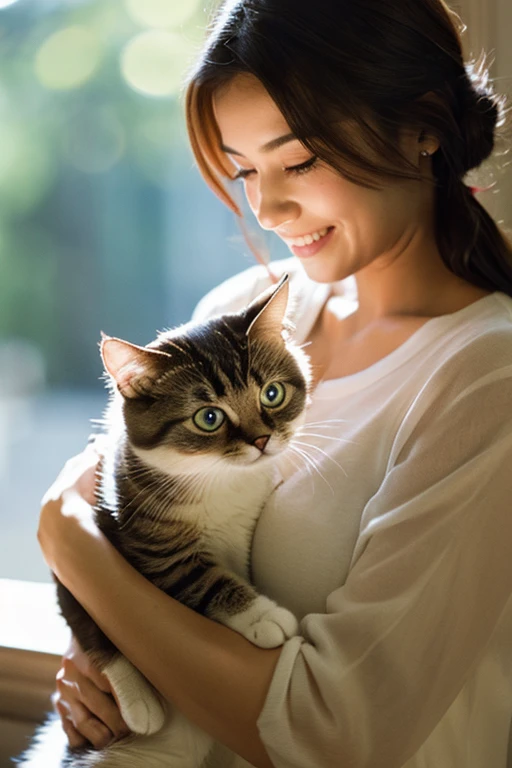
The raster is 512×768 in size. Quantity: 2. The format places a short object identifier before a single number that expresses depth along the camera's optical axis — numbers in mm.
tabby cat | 1060
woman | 902
